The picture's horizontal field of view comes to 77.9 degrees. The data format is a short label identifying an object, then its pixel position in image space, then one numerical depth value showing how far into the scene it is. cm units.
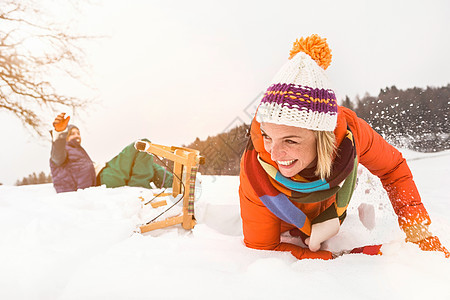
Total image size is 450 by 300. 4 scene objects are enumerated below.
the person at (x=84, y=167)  282
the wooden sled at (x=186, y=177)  170
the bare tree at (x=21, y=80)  470
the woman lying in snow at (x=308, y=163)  88
